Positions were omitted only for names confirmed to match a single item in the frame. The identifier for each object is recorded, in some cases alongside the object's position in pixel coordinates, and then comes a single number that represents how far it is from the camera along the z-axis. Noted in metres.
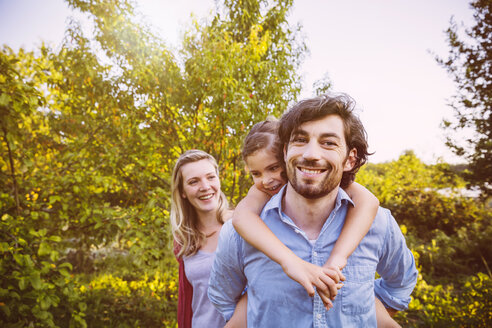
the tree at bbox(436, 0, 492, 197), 6.57
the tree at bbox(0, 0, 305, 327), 2.71
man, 1.20
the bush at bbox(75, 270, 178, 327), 4.55
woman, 2.00
